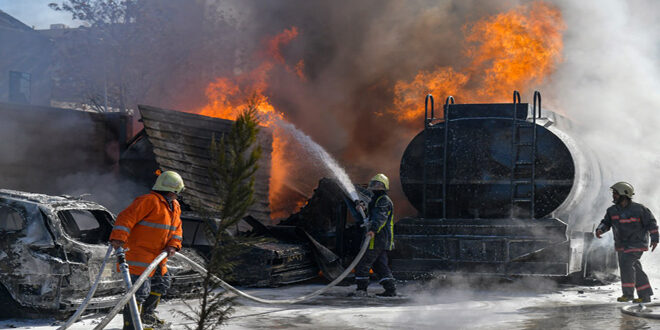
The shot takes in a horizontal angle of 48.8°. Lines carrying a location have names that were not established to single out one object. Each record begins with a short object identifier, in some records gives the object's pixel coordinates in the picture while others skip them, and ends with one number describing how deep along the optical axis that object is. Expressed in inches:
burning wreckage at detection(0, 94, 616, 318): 385.4
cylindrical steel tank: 391.2
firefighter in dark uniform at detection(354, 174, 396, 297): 384.5
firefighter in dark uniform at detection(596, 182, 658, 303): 348.5
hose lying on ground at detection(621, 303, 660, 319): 291.8
